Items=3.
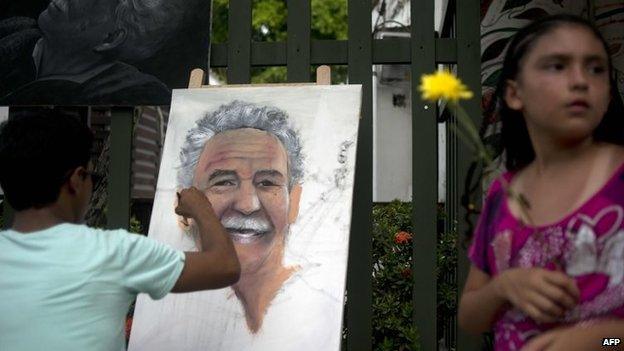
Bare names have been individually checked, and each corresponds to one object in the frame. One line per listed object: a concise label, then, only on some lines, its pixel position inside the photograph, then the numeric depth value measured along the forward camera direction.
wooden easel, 3.45
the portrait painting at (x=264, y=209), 3.02
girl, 1.49
